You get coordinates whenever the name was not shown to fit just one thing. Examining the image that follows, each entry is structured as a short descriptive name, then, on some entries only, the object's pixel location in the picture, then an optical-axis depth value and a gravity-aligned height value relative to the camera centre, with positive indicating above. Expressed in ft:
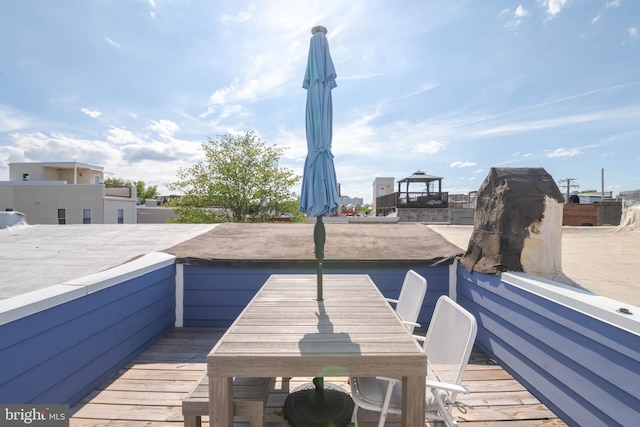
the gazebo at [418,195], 54.34 +2.55
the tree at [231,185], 50.85 +4.39
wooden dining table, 4.69 -2.56
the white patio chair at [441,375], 5.15 -3.37
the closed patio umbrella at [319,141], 6.98 +1.73
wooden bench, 5.19 -3.76
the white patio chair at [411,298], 7.68 -2.78
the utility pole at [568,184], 99.51 +8.50
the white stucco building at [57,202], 68.54 +1.70
